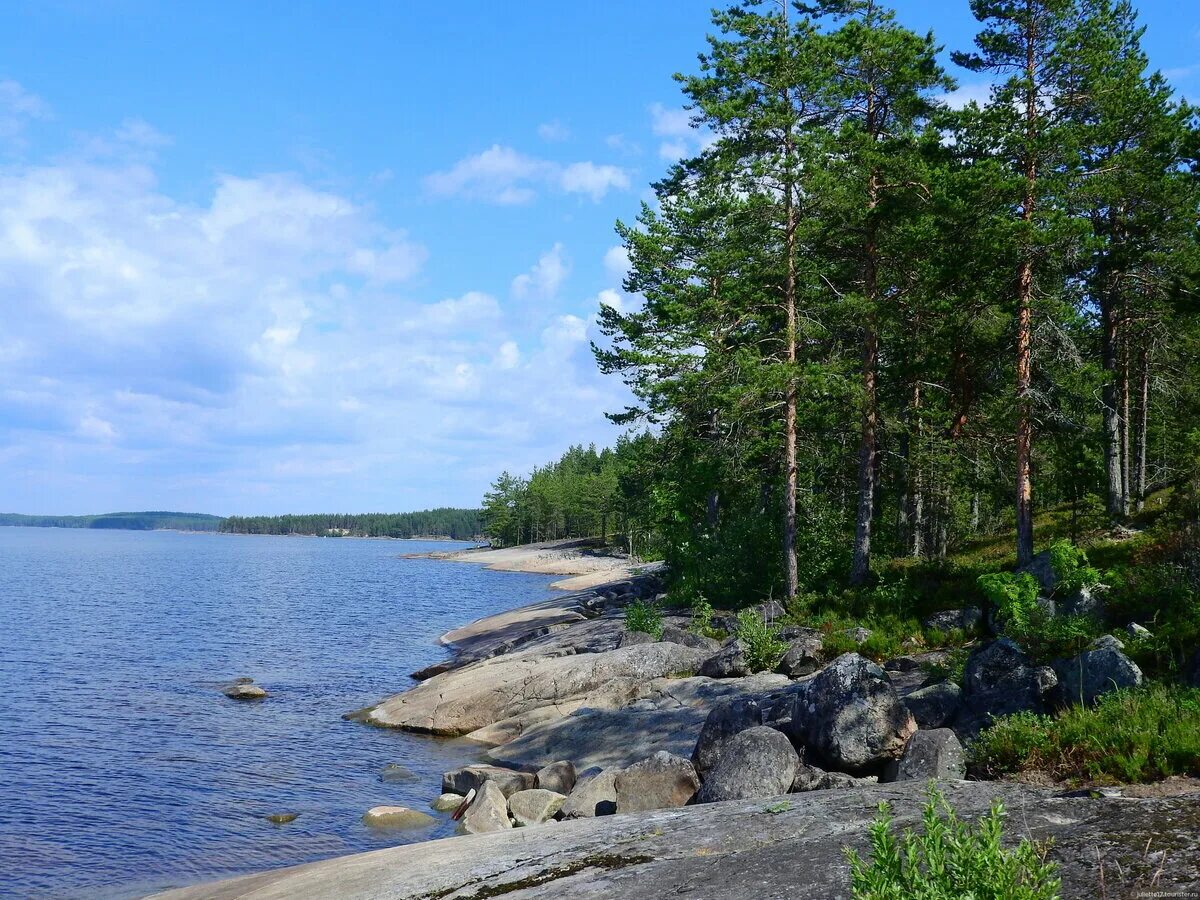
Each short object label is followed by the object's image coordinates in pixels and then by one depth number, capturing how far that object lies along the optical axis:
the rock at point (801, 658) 19.45
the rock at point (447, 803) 15.94
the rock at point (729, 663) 19.94
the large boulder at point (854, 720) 11.80
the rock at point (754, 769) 11.29
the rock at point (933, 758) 9.91
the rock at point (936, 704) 12.63
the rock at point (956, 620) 20.70
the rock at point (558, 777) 15.45
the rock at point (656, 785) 12.47
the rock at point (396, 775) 18.25
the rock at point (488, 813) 14.05
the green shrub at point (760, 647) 20.46
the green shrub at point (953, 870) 4.41
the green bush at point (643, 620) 26.59
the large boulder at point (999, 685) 11.52
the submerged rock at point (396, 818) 15.16
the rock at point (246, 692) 27.19
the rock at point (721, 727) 13.04
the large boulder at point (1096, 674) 10.73
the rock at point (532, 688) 21.55
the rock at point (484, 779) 15.50
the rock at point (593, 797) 13.48
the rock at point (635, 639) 24.94
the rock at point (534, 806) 14.01
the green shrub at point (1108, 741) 8.32
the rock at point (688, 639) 23.78
